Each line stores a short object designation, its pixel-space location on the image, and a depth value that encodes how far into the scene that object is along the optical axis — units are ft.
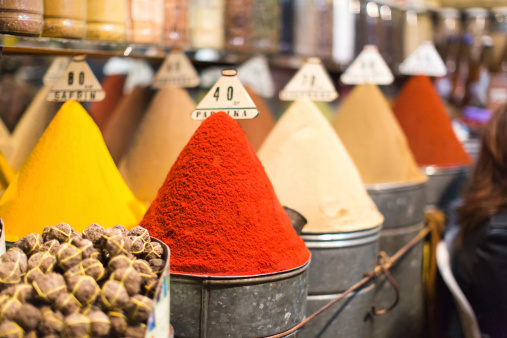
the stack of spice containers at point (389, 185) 4.25
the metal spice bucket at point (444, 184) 5.44
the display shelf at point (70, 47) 2.94
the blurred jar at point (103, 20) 3.67
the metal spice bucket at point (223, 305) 2.48
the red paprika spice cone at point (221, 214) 2.56
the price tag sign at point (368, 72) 4.85
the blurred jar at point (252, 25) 5.63
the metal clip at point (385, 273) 3.76
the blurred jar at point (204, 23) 5.25
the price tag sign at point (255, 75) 5.08
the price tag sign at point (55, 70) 4.17
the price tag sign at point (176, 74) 4.28
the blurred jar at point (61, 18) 3.31
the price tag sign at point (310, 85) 4.04
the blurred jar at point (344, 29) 7.31
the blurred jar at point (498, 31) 9.01
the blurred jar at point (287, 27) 6.54
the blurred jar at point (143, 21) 4.22
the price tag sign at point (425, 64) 5.81
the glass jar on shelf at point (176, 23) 4.91
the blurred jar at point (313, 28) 6.75
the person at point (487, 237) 4.49
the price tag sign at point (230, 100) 3.02
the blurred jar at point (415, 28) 8.66
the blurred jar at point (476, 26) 9.14
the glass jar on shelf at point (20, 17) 2.87
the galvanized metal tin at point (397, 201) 4.18
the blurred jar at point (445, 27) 9.19
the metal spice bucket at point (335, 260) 3.33
